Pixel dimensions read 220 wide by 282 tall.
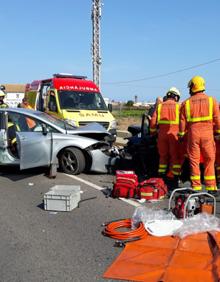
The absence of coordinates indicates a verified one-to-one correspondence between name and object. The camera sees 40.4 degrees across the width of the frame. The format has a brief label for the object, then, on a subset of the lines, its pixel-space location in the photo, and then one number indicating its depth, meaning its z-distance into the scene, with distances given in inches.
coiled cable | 135.5
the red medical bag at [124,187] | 191.3
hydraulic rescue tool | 149.4
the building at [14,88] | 2893.3
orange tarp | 106.7
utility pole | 642.1
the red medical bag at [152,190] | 187.6
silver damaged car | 232.6
